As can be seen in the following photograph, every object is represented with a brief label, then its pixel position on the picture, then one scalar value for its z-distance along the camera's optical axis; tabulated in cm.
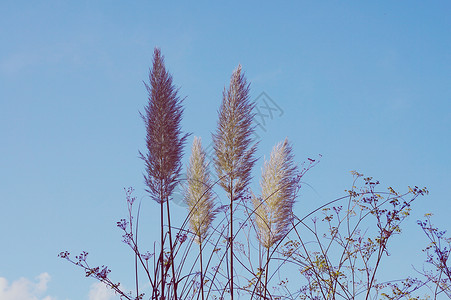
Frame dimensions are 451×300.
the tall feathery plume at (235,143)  369
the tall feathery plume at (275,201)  389
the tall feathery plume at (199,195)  389
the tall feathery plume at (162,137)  329
